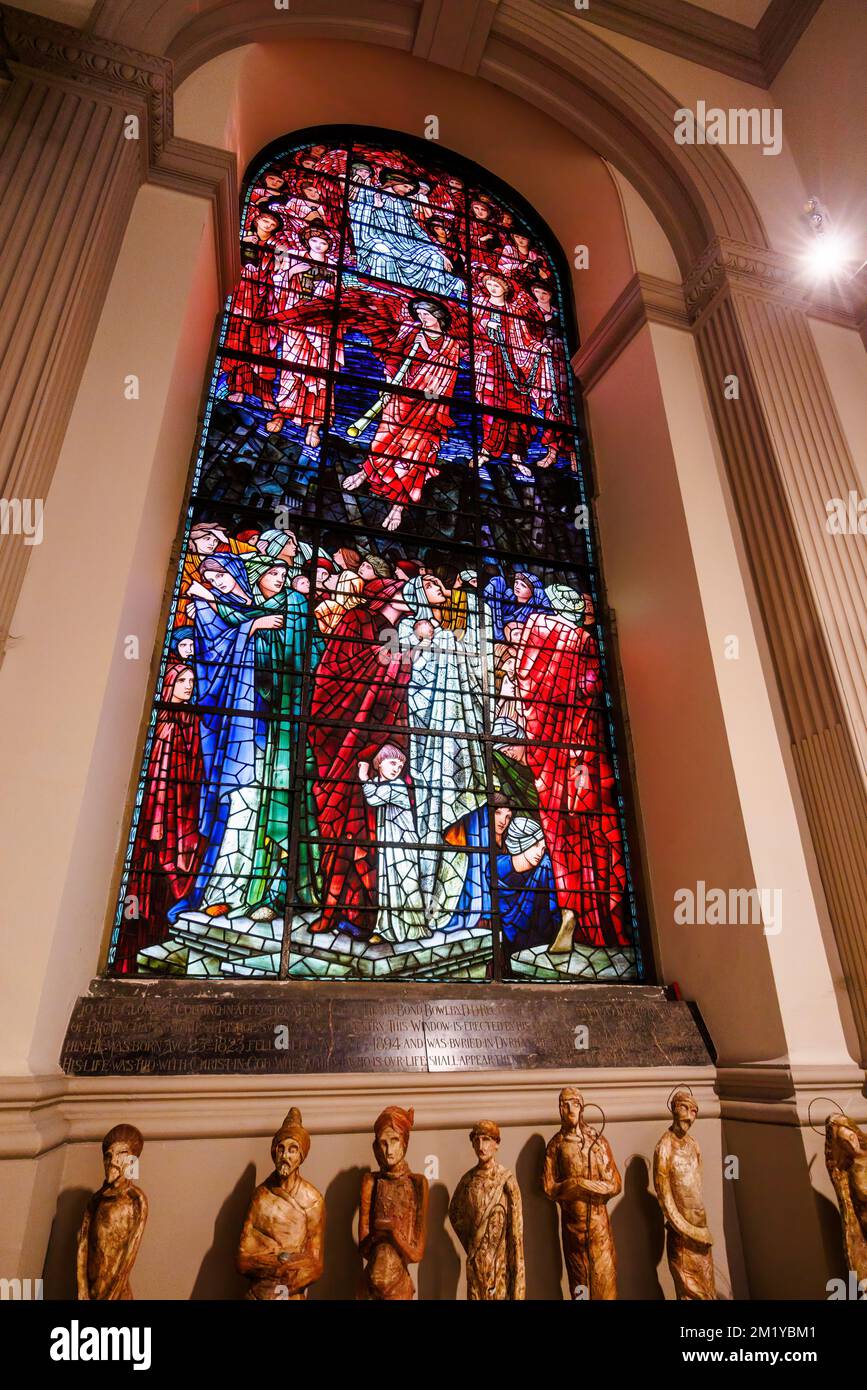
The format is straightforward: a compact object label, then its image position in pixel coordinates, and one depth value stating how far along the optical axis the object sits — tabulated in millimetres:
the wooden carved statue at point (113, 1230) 2145
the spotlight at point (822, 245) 3820
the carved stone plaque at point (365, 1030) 2812
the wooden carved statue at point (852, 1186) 2621
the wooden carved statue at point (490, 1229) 2432
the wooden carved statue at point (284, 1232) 2225
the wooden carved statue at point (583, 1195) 2604
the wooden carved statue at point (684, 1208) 2672
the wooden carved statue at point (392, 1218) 2361
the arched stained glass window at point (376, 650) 3555
